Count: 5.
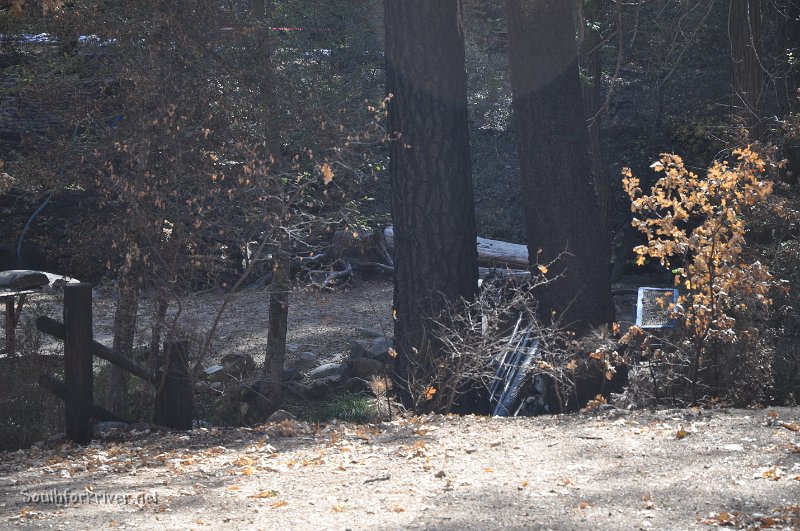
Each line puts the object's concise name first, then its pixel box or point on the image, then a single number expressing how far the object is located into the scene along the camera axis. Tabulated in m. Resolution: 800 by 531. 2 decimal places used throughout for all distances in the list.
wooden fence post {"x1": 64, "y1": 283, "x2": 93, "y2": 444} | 13.18
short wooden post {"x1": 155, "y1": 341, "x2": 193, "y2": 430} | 14.62
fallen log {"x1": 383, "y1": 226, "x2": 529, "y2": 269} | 31.92
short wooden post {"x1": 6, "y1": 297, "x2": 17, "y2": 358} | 21.79
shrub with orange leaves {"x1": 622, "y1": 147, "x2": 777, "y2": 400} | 13.13
